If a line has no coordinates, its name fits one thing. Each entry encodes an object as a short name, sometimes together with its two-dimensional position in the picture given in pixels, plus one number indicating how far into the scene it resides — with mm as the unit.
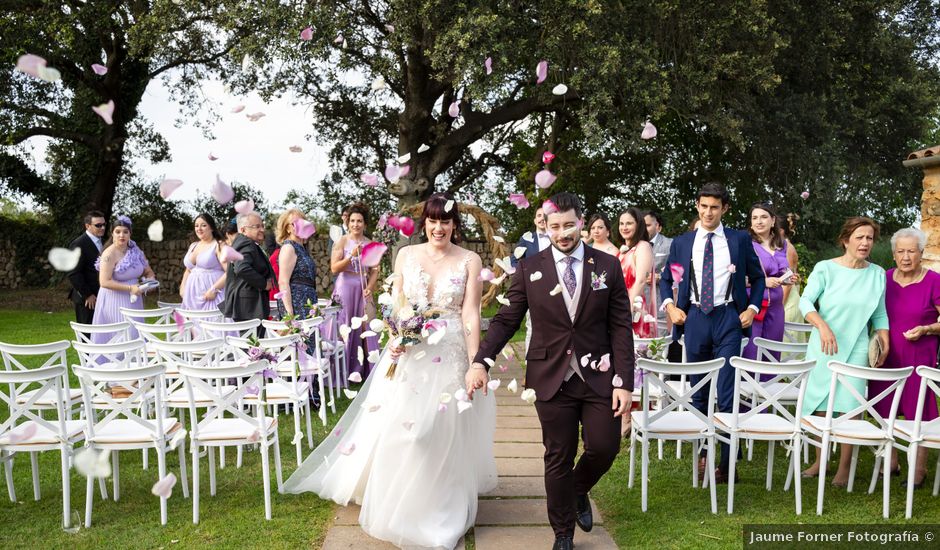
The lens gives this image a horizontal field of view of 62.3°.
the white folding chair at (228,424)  4594
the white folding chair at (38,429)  4426
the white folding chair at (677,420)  4660
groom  3820
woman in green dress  5102
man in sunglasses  8344
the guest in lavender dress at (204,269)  8289
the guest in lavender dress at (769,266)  6777
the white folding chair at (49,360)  5305
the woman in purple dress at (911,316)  5133
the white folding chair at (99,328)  6672
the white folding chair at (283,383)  5645
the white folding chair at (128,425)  4453
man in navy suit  5250
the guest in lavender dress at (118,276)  8039
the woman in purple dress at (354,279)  8086
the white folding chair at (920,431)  4457
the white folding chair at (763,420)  4621
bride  4164
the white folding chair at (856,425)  4531
